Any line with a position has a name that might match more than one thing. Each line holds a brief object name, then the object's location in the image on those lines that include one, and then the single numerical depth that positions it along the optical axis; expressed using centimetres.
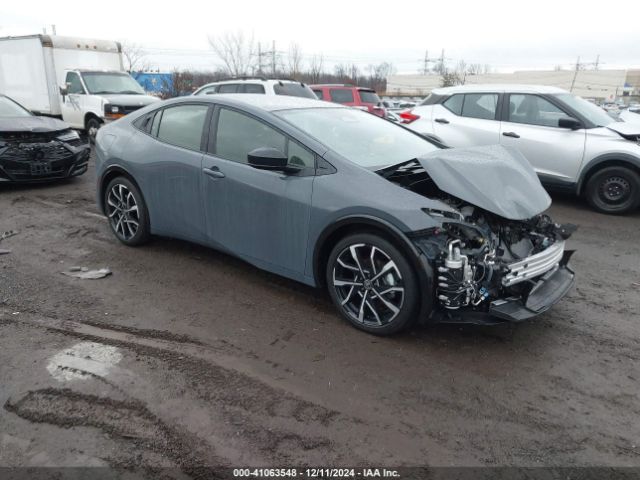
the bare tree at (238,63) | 3712
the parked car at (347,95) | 1426
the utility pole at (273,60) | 4410
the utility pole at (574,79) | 6868
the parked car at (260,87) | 1129
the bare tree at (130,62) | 4927
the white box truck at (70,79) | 1287
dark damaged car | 735
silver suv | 685
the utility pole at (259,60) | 3916
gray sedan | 318
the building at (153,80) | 3231
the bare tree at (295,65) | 4449
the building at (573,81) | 7069
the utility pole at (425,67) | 8530
